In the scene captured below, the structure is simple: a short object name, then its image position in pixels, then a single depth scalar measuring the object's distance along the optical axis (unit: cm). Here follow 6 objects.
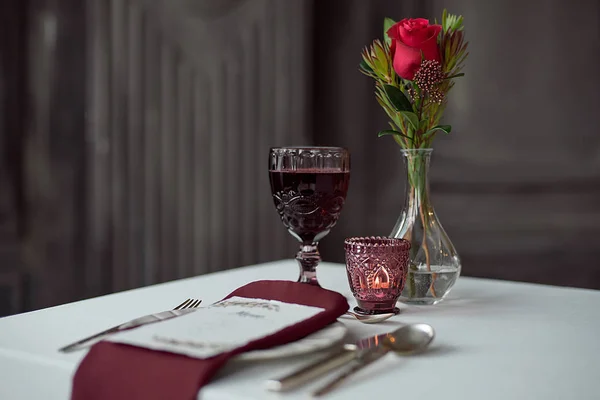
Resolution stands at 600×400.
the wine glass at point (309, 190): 97
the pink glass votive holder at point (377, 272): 88
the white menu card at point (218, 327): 61
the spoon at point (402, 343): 65
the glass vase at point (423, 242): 98
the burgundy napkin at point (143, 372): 57
